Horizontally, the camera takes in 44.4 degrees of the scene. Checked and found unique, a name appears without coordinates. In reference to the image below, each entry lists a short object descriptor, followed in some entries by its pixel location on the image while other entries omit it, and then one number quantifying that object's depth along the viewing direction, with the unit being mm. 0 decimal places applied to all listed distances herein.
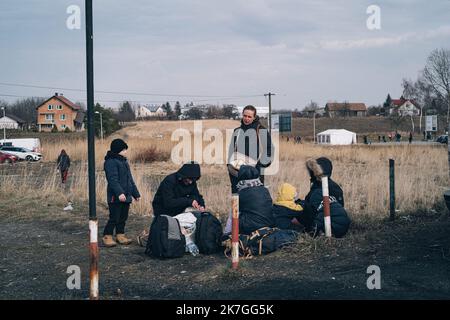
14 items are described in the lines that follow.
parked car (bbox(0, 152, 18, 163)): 46188
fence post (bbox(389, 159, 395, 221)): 9648
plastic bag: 7973
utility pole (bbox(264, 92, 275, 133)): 45541
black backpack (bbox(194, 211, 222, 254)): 7953
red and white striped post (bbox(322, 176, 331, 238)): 7891
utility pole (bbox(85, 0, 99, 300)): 5375
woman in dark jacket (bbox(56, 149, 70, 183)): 20069
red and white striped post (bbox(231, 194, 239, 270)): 6762
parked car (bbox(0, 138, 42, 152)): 51300
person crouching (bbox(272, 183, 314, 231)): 8391
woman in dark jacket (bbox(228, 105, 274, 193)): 8727
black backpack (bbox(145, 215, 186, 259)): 7754
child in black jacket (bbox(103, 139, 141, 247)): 8789
